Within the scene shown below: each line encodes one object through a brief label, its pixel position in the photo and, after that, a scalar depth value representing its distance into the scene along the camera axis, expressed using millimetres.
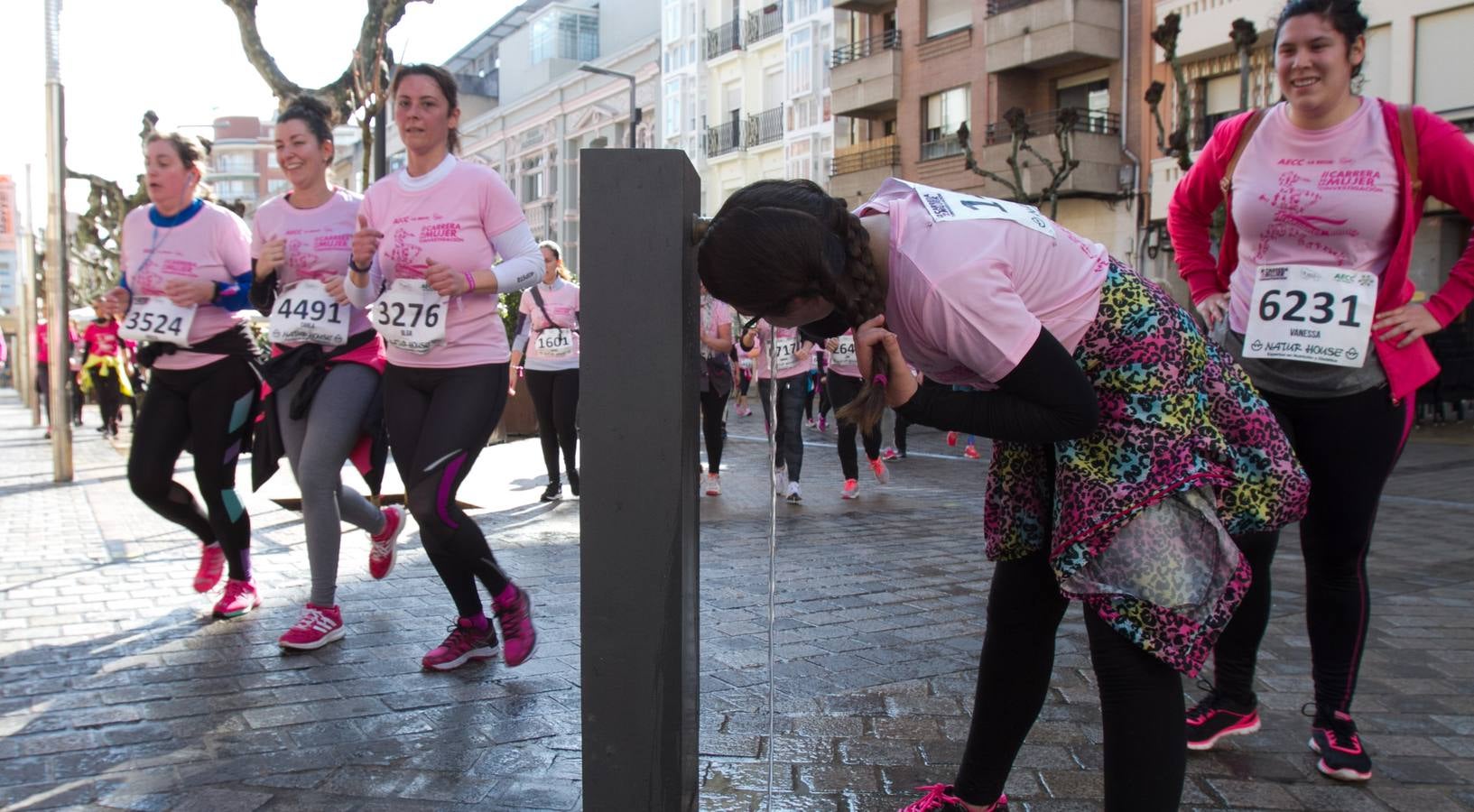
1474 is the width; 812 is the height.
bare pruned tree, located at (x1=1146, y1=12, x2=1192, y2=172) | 20000
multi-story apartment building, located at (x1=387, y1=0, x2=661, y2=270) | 51125
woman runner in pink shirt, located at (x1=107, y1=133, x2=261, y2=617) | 5035
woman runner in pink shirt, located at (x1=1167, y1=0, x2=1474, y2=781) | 3180
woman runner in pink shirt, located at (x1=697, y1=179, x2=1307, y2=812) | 2131
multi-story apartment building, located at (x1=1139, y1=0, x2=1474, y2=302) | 21350
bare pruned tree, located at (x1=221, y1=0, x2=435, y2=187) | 11531
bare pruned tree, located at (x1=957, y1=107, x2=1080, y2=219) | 25125
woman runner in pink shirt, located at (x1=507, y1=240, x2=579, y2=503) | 9531
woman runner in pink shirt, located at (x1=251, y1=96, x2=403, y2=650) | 4617
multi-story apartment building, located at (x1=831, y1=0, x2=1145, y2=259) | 28094
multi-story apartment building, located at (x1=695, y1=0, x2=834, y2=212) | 40281
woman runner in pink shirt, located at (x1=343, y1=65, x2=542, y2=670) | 4117
